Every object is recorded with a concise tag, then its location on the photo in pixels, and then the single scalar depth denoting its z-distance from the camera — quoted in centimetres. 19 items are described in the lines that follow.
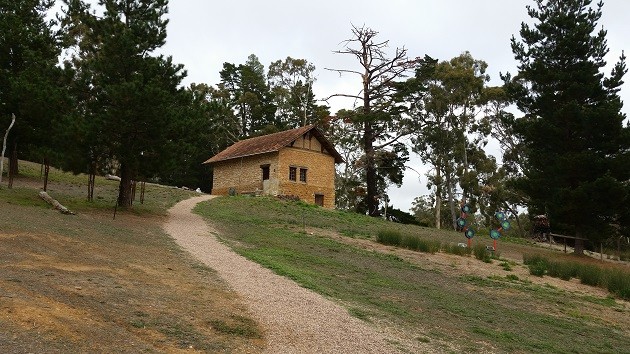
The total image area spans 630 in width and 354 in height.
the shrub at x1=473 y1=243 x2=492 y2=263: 1973
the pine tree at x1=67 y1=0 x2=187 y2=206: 1912
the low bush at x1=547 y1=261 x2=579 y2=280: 1786
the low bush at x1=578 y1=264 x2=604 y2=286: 1691
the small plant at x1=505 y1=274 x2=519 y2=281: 1644
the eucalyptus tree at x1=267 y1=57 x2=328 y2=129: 5844
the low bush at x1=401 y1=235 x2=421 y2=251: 2073
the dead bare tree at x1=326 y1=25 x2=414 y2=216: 3788
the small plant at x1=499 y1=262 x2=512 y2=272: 1831
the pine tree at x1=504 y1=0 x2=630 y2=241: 2442
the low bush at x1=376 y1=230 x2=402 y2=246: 2142
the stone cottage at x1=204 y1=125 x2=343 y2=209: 3659
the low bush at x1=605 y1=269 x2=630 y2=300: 1532
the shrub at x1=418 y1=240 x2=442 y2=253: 2042
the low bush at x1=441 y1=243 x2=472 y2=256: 2050
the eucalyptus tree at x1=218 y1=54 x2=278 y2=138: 5978
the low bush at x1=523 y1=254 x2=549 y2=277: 1791
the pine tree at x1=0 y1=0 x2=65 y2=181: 2008
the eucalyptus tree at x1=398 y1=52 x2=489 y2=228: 4475
